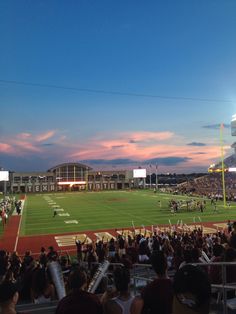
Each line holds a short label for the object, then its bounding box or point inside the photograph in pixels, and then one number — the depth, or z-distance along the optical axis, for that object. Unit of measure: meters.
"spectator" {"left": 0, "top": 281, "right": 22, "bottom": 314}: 2.55
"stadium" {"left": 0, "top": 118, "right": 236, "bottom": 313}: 10.21
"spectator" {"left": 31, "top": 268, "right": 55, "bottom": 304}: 4.93
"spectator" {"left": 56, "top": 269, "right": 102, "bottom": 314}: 2.46
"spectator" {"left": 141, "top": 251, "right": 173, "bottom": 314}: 2.67
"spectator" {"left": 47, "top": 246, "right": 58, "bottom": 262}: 8.19
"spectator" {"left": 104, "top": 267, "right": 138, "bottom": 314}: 2.77
